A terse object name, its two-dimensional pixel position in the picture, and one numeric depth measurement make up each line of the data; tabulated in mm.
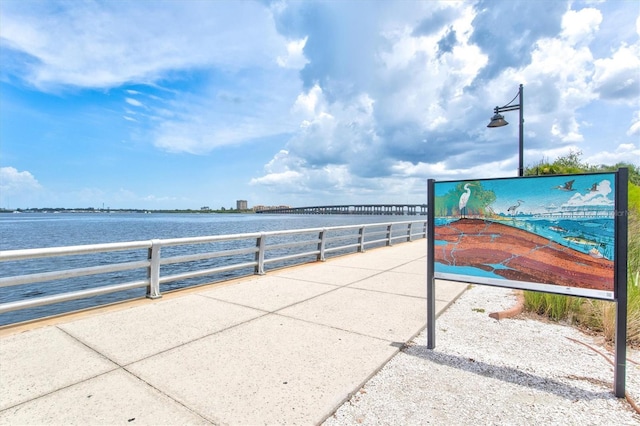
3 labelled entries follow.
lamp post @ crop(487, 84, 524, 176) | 10312
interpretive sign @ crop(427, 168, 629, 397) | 3111
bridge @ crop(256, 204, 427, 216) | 130612
